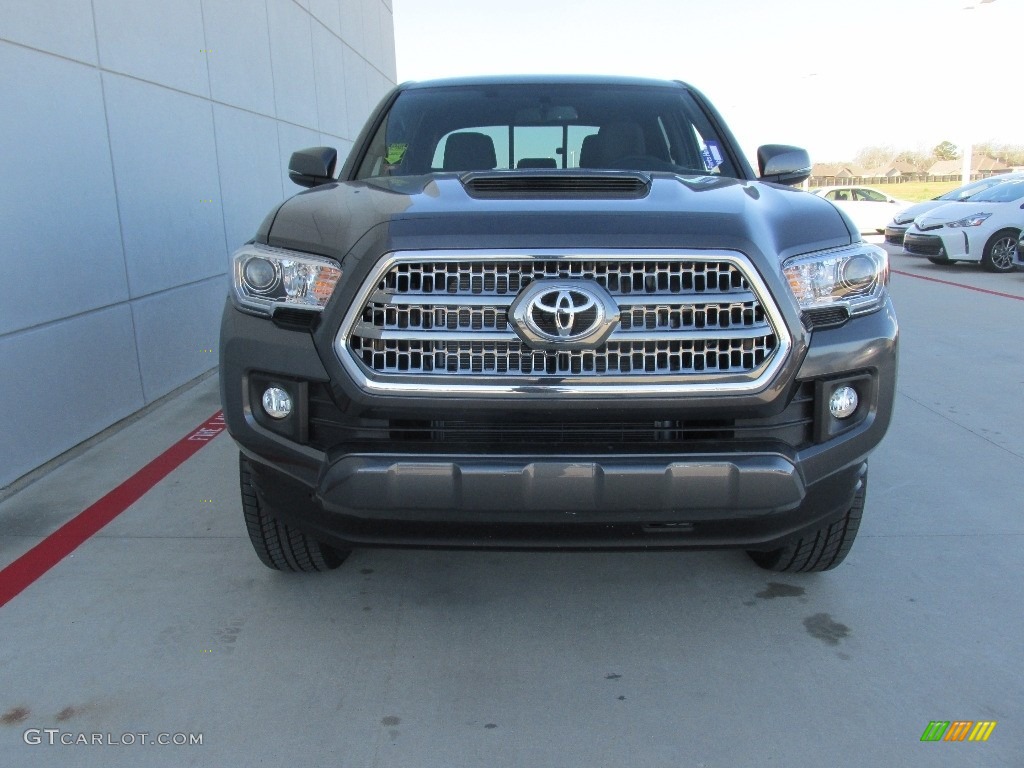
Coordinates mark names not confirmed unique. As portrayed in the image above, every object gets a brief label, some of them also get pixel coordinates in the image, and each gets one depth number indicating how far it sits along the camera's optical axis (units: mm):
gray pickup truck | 2127
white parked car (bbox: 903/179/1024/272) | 12383
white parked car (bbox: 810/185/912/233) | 20953
